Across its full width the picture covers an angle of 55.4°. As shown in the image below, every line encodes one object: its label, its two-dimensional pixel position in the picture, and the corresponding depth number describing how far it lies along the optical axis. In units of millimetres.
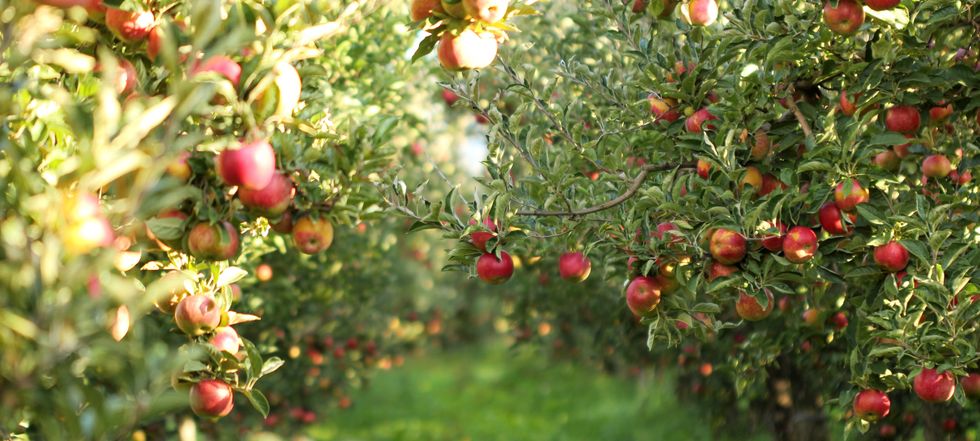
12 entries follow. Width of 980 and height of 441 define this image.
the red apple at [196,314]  2672
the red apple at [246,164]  2268
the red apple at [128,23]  2426
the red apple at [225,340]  2766
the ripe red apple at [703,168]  3244
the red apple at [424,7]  2688
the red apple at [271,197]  2445
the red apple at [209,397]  2754
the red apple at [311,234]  2725
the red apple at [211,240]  2453
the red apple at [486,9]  2561
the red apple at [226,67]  2287
